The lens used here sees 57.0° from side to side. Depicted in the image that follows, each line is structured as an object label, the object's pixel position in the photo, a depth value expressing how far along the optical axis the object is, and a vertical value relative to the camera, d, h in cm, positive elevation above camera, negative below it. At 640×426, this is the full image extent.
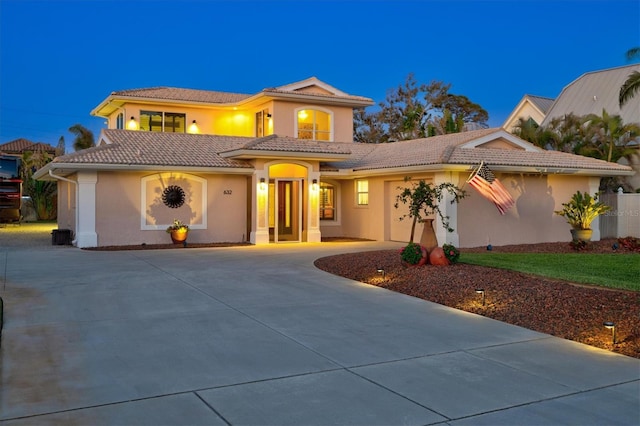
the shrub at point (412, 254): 1278 -87
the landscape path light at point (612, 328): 716 -141
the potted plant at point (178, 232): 1927 -56
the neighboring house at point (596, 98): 3231 +708
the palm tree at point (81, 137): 4006 +541
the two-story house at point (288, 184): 1892 +108
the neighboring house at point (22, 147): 5012 +613
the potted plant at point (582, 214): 1880 -3
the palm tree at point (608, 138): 2734 +358
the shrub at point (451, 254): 1284 -88
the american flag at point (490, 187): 1848 +83
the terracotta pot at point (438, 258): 1269 -96
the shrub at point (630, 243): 1845 -98
